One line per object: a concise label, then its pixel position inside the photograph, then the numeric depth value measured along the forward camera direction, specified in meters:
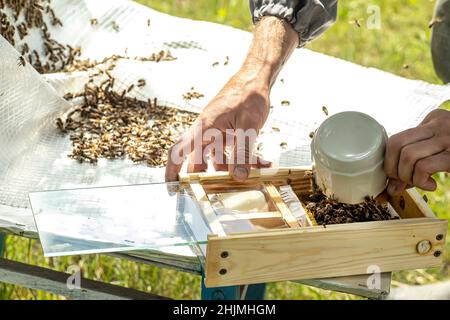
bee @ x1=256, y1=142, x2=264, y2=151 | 2.51
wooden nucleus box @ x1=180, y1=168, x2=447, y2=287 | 1.82
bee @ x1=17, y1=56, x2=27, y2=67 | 2.46
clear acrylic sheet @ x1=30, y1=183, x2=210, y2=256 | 1.82
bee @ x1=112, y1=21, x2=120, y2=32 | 3.03
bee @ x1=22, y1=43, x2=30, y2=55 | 2.74
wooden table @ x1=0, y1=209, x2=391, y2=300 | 1.92
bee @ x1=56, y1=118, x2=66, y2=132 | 2.55
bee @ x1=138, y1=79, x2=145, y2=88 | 2.72
